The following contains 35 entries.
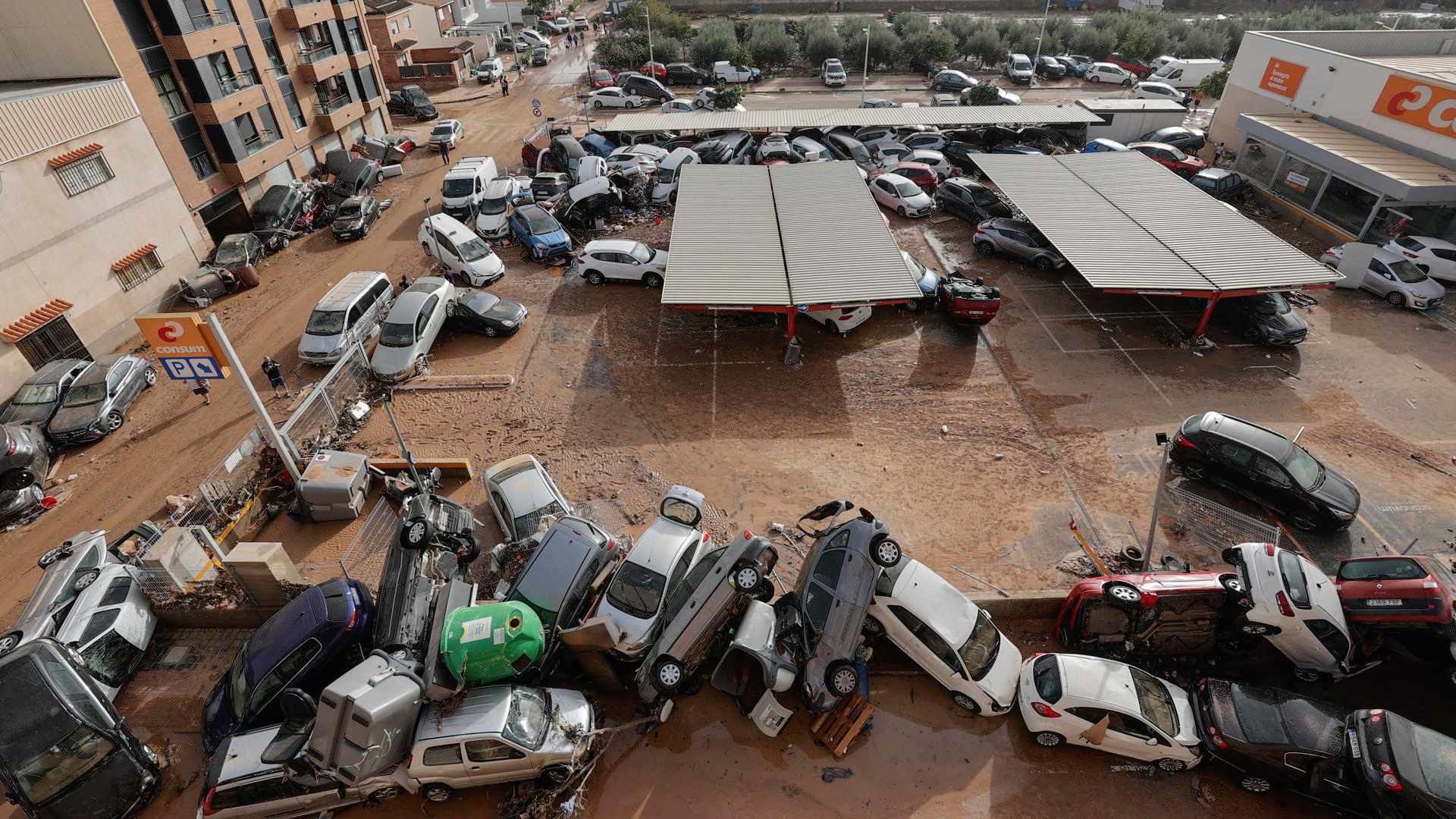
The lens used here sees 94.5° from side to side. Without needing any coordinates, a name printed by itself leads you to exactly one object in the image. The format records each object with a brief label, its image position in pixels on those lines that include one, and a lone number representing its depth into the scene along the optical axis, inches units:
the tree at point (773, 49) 1812.3
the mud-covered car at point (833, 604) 370.6
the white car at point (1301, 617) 378.6
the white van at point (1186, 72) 1593.3
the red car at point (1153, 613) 391.2
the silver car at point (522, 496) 487.5
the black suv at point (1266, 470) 482.3
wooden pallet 370.6
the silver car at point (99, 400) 620.7
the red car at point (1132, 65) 1737.2
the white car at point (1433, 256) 788.0
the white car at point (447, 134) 1277.1
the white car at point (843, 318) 719.1
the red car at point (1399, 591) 376.5
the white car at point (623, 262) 828.6
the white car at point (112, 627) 402.0
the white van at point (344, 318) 703.1
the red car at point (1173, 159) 1083.3
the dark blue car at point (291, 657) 368.2
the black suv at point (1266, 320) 679.7
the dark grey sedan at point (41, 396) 628.7
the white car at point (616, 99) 1560.0
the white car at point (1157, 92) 1491.1
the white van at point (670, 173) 1043.3
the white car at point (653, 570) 394.3
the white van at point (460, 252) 844.6
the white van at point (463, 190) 1023.6
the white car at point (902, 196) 994.7
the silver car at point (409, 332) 675.4
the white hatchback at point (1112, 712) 348.5
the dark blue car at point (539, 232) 899.4
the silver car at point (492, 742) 333.1
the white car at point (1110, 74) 1672.0
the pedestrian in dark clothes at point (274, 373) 666.8
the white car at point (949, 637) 376.5
